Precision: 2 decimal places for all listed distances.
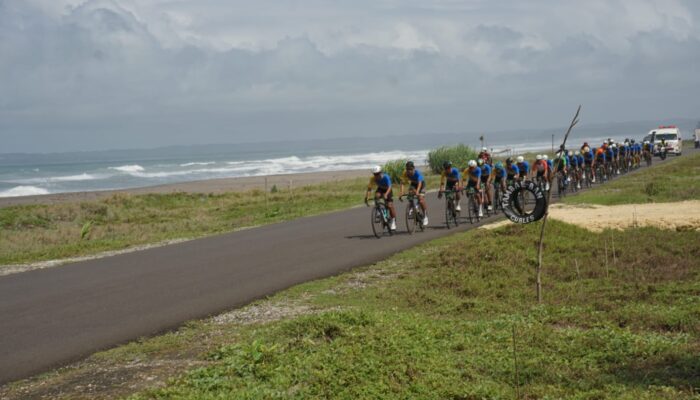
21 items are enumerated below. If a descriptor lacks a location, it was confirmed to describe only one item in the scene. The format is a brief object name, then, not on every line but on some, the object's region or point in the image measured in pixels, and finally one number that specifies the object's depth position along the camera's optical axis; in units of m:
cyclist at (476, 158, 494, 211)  24.22
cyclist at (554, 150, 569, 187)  31.56
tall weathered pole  9.59
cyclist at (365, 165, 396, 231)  21.02
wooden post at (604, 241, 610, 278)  13.12
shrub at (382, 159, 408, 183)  48.53
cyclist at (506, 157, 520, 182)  24.80
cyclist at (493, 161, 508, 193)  25.02
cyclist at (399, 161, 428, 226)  21.52
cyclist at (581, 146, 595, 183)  36.78
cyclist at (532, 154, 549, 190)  25.61
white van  67.25
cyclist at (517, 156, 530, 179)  24.65
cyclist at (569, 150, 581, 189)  34.66
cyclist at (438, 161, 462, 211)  22.75
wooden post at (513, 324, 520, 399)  7.08
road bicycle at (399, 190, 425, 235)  21.47
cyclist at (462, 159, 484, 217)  23.50
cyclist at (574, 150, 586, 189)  35.46
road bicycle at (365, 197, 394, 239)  21.00
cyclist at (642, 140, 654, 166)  55.65
